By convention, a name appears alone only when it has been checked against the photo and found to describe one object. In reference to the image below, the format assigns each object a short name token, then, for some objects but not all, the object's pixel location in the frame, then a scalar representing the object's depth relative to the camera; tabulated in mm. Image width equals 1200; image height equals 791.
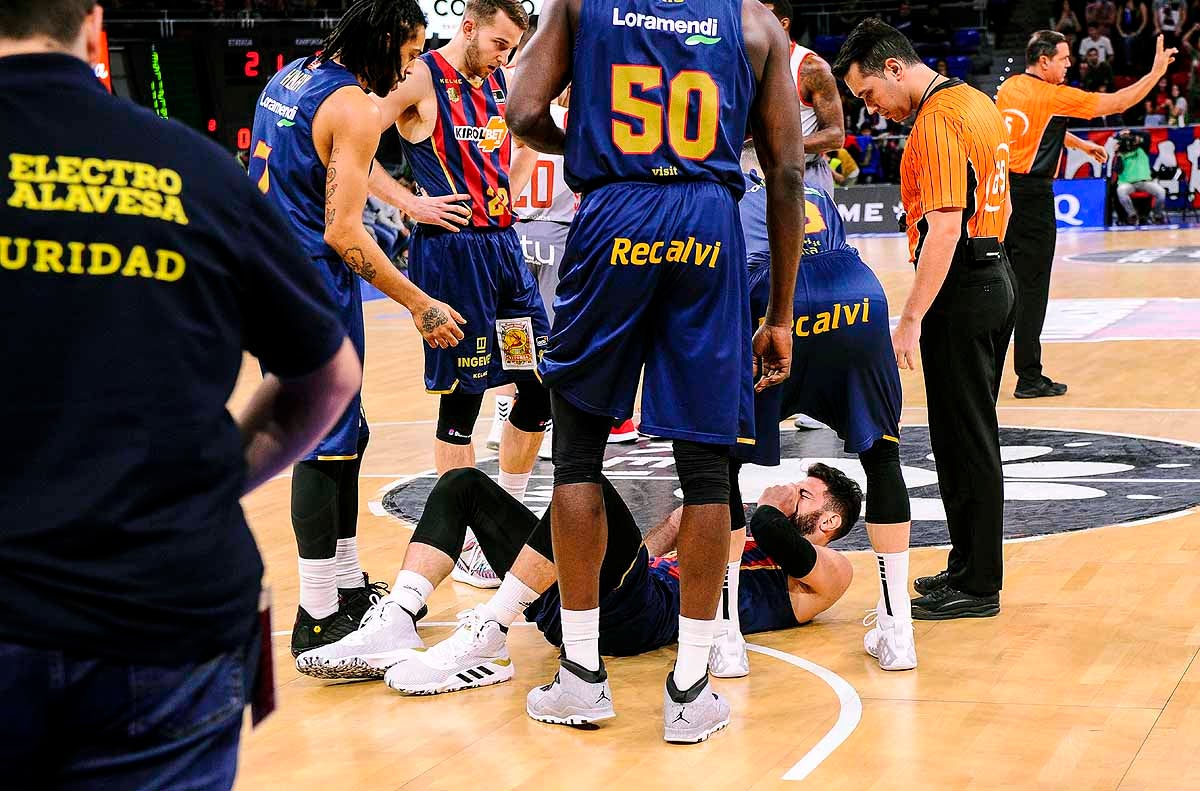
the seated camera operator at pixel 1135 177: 20734
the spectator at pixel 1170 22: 24859
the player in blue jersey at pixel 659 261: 3588
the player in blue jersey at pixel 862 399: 4133
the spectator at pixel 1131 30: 24812
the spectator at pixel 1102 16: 25391
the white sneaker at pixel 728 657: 4090
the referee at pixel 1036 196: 8695
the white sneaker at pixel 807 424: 8188
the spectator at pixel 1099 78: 22703
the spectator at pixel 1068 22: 25344
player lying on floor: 4051
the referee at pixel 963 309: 4496
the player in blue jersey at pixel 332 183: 4199
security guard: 1529
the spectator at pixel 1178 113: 22375
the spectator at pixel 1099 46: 24453
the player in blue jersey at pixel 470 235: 5305
